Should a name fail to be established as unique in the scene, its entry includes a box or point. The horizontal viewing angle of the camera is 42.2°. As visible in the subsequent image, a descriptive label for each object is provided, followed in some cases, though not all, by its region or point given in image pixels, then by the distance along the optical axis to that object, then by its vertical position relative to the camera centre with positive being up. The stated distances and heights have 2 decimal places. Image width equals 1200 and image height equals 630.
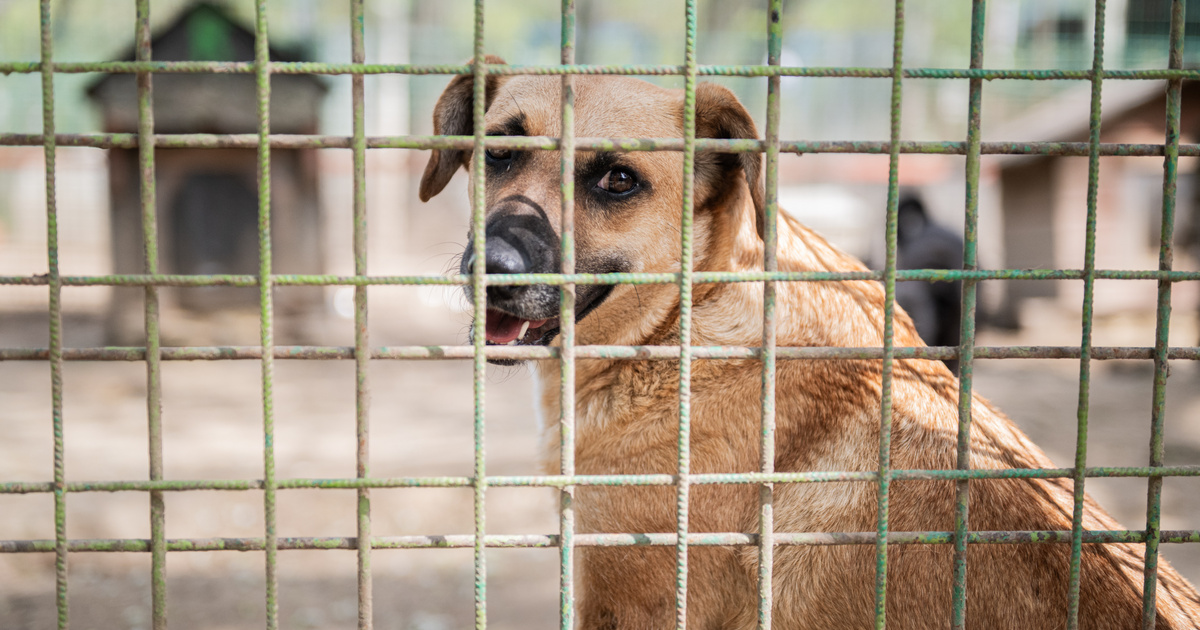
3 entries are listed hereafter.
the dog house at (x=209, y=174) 7.52 +0.39
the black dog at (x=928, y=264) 5.78 +0.01
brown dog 1.24 -0.15
